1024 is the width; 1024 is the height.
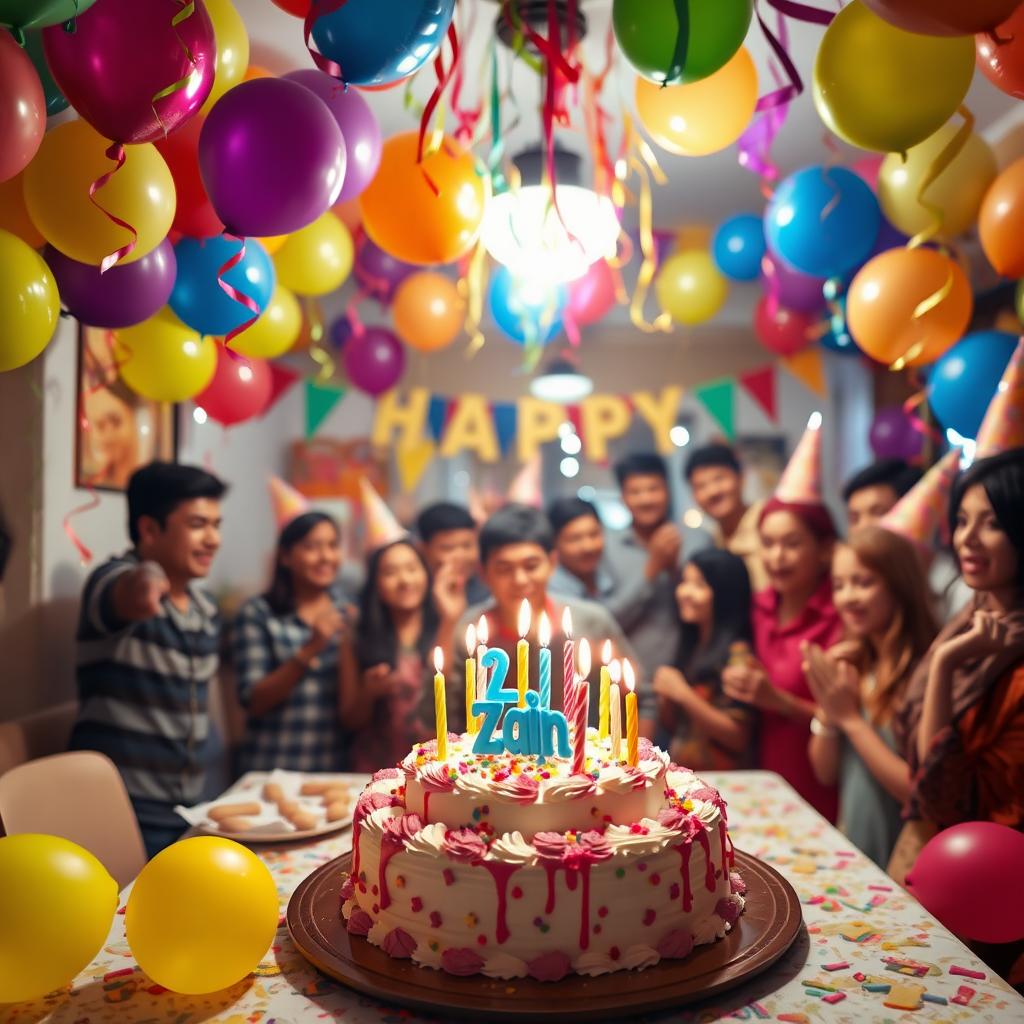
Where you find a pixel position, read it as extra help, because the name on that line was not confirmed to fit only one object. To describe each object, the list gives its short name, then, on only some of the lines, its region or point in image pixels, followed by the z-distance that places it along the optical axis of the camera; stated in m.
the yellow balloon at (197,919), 1.46
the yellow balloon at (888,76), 1.86
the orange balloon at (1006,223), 2.31
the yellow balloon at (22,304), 1.79
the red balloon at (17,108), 1.54
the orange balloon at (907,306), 2.49
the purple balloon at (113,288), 2.08
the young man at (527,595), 3.65
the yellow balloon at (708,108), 2.27
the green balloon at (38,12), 1.44
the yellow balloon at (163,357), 2.55
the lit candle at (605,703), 1.85
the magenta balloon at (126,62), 1.58
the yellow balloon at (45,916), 1.42
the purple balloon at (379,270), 3.68
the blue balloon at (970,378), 2.70
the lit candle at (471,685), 1.94
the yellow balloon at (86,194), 1.84
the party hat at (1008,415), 2.44
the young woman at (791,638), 3.30
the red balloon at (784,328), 3.89
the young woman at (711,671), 3.47
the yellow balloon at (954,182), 2.54
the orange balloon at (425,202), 2.41
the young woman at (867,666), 2.81
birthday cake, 1.53
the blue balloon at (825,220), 2.76
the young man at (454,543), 3.94
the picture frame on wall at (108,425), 3.12
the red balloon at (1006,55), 1.72
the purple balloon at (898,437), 3.94
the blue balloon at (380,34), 1.68
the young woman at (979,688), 2.21
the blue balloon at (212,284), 2.29
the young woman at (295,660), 3.65
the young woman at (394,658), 3.73
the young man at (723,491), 4.02
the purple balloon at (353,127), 2.12
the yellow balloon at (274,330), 2.91
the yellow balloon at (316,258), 2.95
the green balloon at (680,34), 1.79
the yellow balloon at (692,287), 3.83
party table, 1.43
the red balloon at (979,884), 1.85
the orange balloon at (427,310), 3.70
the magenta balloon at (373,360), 4.06
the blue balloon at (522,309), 3.21
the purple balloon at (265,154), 1.79
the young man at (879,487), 3.47
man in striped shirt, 2.83
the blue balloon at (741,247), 3.59
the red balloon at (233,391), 2.96
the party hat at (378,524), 3.77
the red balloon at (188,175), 2.08
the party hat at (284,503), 3.81
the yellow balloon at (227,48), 1.98
